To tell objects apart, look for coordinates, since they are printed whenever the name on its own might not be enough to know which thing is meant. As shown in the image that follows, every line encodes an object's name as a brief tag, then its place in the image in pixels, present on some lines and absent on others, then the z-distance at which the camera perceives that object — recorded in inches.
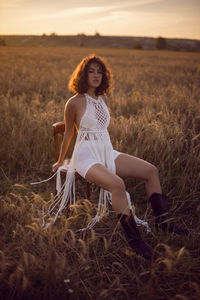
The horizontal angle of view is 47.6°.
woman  84.3
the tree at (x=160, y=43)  2187.0
